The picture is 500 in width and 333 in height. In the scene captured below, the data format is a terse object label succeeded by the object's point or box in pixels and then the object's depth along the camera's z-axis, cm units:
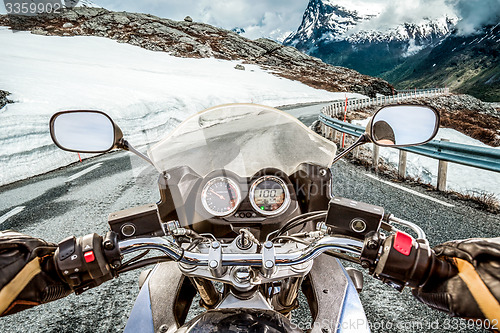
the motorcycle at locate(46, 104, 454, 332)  100
